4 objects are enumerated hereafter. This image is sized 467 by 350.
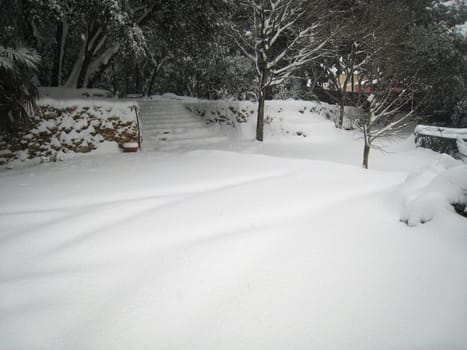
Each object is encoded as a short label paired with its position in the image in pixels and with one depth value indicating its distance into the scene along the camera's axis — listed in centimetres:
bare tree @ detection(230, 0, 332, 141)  1027
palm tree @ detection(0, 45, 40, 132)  483
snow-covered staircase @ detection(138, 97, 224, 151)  953
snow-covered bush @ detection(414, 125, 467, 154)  931
